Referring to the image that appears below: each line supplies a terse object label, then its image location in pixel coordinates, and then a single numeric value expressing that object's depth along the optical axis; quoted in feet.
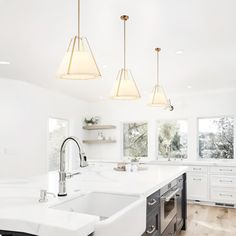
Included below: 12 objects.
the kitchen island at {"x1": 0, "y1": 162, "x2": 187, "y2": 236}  4.18
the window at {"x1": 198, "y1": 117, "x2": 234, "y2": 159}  20.11
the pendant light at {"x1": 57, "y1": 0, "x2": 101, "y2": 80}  6.44
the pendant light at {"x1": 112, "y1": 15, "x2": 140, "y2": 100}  9.00
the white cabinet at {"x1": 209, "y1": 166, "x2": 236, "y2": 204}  18.11
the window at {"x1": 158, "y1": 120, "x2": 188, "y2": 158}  21.62
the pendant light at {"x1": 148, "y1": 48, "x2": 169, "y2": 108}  11.64
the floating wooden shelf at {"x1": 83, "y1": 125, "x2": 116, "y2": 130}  23.87
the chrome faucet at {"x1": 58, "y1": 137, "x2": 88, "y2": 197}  6.17
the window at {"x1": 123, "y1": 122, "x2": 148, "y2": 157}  23.20
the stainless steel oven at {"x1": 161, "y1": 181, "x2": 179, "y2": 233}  9.31
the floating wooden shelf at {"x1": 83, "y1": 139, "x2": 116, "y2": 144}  23.88
